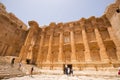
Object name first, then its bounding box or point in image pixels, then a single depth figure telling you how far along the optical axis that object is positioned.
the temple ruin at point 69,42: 18.45
